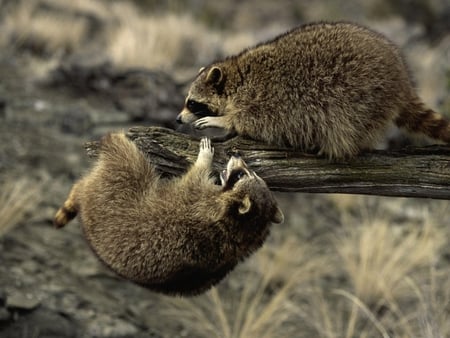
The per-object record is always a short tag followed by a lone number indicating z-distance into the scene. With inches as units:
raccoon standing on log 242.8
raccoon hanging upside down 225.6
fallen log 235.0
